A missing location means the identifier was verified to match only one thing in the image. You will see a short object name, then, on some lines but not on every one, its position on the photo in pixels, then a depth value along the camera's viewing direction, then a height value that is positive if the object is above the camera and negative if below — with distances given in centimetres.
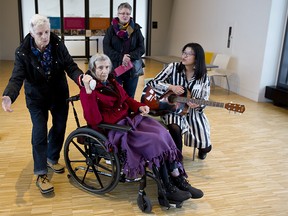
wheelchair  190 -91
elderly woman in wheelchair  186 -70
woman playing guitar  242 -50
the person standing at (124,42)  297 -21
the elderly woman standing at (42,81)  192 -41
